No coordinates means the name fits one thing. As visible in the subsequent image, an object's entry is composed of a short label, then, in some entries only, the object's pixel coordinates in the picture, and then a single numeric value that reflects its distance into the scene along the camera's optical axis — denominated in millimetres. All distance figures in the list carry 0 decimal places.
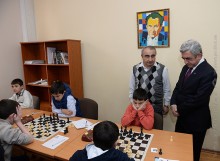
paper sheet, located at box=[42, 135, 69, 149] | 1862
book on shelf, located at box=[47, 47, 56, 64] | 3701
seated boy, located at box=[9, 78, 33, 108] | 3201
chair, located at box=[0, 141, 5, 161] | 1579
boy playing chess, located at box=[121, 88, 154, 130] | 2207
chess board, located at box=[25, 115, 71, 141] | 2089
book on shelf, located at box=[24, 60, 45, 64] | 3879
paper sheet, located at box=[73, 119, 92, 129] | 2245
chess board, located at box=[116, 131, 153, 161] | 1646
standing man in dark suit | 2053
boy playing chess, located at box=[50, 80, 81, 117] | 2541
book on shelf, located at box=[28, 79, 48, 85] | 3941
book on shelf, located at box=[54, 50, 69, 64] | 3615
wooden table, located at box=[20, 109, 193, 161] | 1631
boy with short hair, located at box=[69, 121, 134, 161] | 1237
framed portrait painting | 2939
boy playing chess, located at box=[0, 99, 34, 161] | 1827
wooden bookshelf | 3535
